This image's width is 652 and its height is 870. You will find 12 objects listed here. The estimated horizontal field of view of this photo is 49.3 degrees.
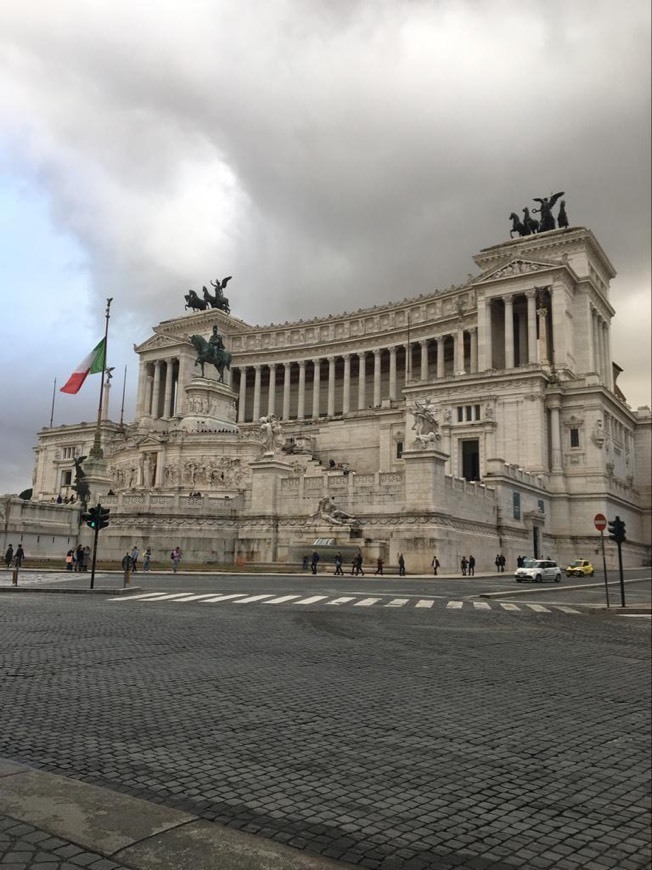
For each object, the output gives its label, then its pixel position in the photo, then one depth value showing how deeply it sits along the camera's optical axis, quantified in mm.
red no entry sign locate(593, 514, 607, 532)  24422
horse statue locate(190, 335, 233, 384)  76125
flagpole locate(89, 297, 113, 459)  53938
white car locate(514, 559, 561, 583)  38344
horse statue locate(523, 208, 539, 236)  85562
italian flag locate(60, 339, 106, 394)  55406
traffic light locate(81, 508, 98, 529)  26391
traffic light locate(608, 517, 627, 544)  23672
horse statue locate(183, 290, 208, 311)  111000
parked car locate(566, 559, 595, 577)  49312
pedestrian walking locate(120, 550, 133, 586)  25969
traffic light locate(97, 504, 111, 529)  26586
